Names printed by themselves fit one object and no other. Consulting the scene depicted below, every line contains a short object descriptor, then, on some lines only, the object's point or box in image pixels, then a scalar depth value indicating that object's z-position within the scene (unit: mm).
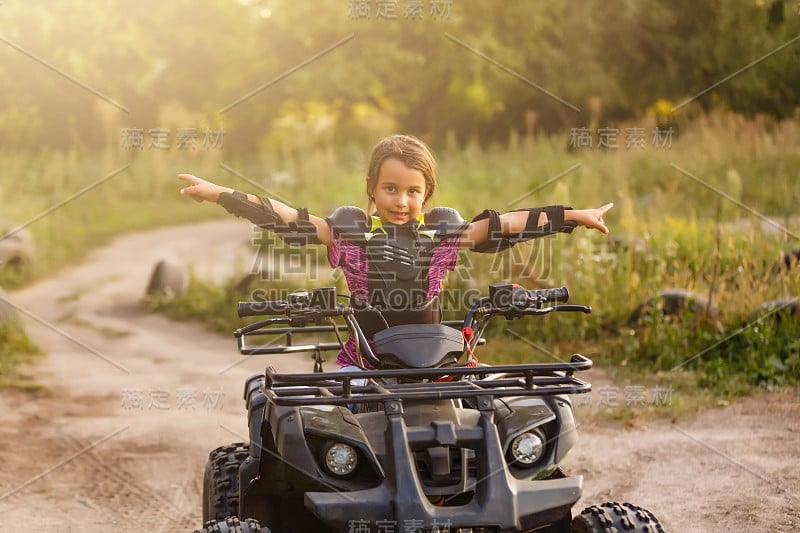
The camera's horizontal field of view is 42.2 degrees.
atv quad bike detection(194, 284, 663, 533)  3395
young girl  4309
